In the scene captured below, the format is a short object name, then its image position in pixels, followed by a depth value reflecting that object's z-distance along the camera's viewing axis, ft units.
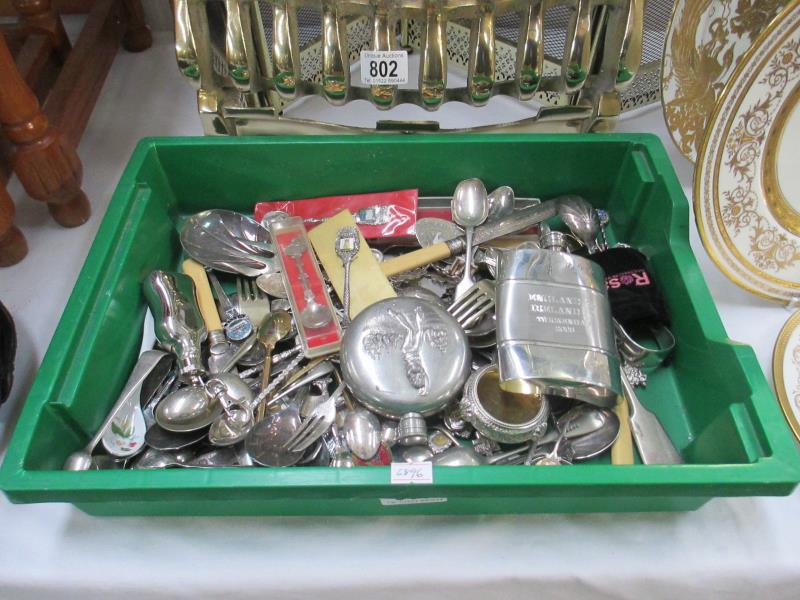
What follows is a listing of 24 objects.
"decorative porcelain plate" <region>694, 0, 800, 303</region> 1.72
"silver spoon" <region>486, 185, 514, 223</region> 2.14
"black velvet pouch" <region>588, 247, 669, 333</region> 1.82
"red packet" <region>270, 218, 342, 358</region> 1.82
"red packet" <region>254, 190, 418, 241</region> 2.11
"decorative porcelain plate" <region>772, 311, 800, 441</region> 1.74
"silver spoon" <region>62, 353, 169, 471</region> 1.55
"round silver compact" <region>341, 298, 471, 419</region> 1.61
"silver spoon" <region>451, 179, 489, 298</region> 2.08
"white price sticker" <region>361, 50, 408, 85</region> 1.90
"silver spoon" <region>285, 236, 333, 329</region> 1.85
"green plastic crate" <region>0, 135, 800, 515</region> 1.36
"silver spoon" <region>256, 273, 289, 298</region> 2.00
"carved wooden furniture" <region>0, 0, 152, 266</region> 2.06
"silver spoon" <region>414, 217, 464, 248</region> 2.12
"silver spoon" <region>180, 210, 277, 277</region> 2.04
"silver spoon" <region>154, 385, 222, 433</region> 1.65
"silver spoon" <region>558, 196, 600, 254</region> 2.11
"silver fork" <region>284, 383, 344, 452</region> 1.62
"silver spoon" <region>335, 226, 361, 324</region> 1.99
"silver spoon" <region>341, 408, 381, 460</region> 1.58
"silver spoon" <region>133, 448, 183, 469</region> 1.61
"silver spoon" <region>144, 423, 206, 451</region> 1.65
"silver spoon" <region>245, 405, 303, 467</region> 1.61
